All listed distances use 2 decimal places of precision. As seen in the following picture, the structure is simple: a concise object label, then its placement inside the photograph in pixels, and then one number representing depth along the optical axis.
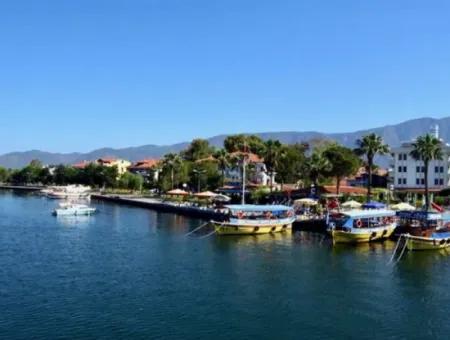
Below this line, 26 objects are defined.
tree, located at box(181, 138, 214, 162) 175.75
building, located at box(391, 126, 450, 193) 110.12
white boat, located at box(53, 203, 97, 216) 103.12
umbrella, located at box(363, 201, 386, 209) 76.38
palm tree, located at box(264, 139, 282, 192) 111.89
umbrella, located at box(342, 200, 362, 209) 80.81
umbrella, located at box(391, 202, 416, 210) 76.31
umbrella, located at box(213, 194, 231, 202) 108.12
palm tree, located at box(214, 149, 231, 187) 133.01
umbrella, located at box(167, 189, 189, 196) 119.62
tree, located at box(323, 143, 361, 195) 101.44
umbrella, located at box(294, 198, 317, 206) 86.12
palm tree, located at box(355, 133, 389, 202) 86.00
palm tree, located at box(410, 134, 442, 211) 78.88
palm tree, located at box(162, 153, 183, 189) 139.38
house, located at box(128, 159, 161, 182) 174.73
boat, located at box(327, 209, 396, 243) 65.12
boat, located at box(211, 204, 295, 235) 74.00
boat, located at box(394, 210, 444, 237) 62.50
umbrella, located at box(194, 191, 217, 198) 110.88
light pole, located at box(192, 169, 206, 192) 135.43
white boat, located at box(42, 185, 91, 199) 160.96
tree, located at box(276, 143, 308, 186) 113.81
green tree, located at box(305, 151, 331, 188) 97.88
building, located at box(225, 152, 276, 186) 143.10
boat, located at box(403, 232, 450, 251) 60.24
